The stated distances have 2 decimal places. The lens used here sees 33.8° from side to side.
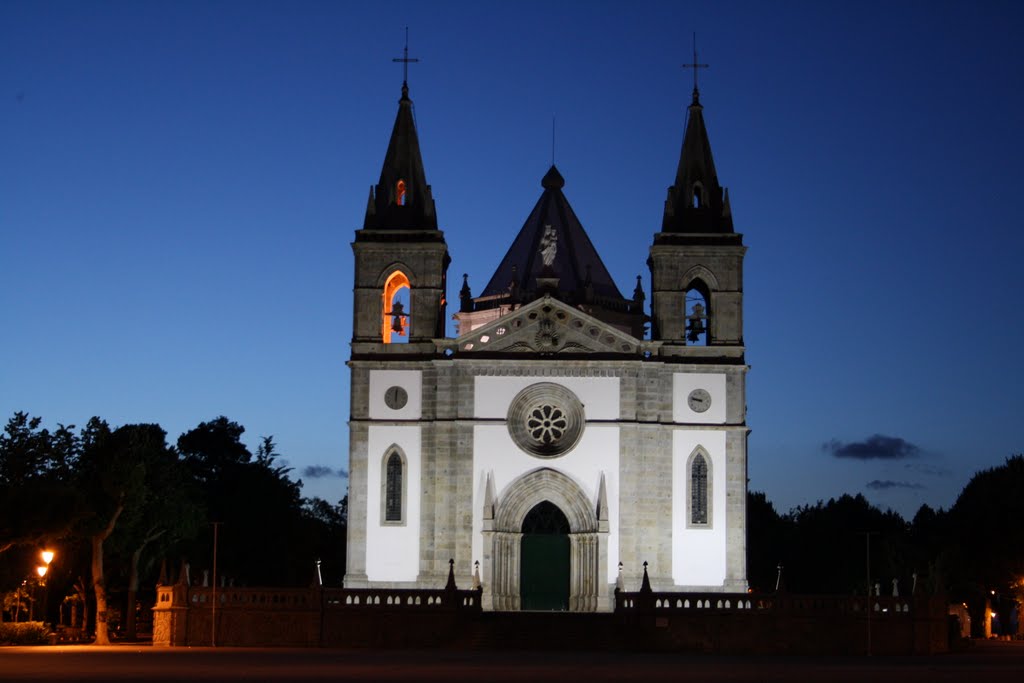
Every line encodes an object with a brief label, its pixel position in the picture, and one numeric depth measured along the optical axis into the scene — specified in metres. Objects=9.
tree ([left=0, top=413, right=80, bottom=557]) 50.12
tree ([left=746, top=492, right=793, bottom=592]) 109.25
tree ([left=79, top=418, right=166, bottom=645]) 55.91
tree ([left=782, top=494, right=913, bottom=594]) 98.81
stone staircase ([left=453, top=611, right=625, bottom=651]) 50.19
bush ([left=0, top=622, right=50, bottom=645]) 49.47
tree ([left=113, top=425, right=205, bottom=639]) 59.19
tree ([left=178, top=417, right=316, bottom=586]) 75.44
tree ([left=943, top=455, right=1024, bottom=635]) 75.81
